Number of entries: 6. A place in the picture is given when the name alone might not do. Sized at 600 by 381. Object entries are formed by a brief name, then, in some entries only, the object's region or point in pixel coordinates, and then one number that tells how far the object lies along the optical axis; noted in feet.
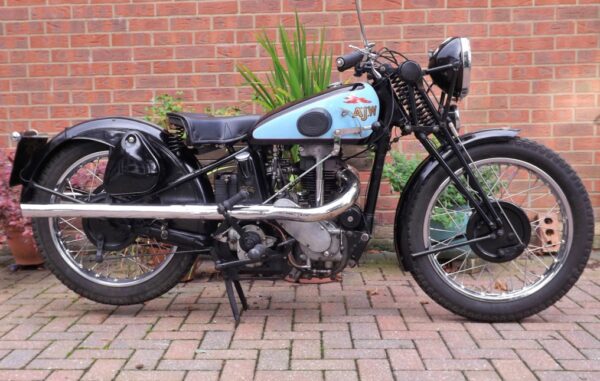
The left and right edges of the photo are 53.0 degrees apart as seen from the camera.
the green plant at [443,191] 10.60
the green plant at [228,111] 14.23
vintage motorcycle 10.04
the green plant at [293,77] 13.07
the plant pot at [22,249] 14.15
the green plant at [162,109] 13.67
